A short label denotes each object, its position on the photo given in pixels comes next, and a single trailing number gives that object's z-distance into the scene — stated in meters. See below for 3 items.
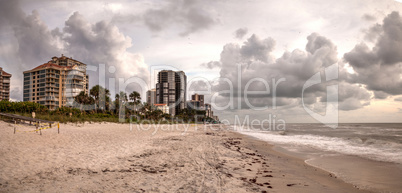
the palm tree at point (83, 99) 55.72
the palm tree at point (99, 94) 57.22
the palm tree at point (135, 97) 72.38
